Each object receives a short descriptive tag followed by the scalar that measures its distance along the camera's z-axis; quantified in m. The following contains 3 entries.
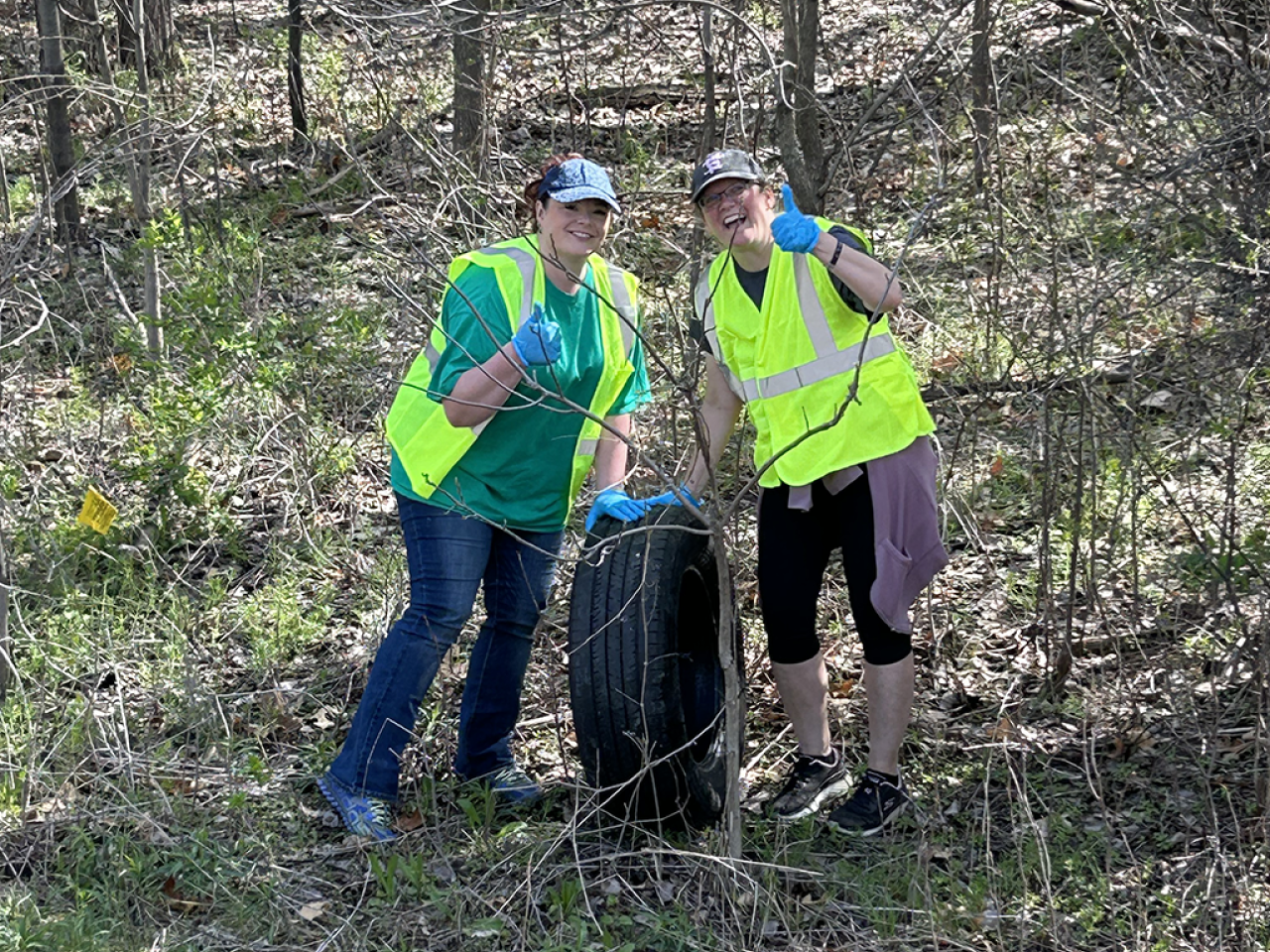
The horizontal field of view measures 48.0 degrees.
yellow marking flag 5.59
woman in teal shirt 4.11
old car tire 4.08
